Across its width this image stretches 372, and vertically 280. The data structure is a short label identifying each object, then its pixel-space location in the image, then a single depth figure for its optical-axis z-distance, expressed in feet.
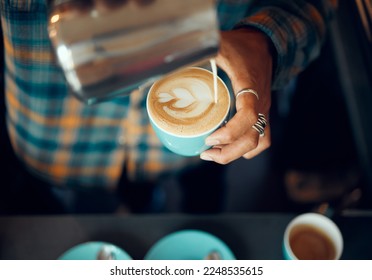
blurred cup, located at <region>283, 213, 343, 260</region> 2.72
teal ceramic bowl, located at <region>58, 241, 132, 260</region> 2.70
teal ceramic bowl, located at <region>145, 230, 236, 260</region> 2.75
